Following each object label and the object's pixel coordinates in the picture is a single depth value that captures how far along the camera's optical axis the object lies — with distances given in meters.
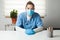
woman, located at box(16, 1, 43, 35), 1.53
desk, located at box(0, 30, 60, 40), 1.16
